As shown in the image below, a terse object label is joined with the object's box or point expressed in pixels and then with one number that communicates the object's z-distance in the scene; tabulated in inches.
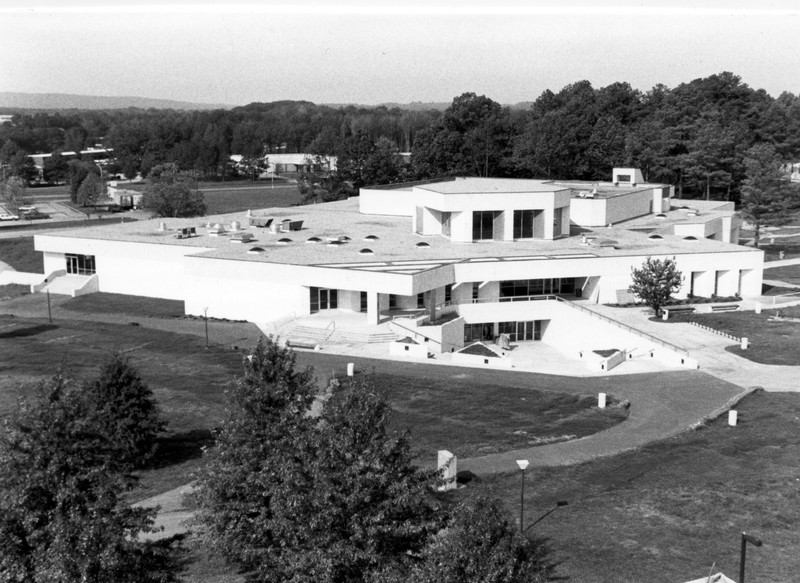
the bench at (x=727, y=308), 2202.3
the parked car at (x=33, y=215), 4298.2
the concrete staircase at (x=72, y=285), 2532.0
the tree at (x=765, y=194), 3107.8
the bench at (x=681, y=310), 2157.7
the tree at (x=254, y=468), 838.5
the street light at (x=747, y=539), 788.6
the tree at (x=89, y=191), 4579.2
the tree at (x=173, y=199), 3720.5
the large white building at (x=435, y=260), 2180.1
